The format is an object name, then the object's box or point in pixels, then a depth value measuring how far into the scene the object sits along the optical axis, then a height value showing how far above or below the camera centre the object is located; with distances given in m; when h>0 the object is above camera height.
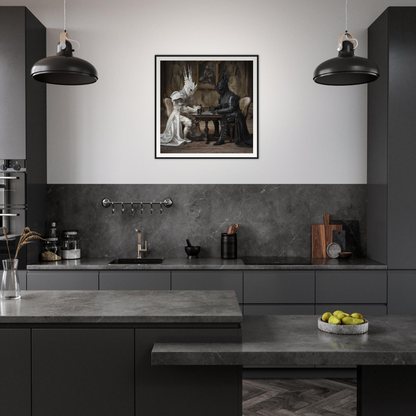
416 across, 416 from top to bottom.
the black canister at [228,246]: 4.46 -0.44
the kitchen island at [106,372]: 2.20 -0.85
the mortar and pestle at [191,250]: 4.48 -0.48
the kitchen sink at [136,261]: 4.54 -0.61
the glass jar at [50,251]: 4.33 -0.48
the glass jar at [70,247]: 4.43 -0.45
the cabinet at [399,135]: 4.05 +0.62
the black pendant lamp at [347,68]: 2.46 +0.77
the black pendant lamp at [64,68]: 2.46 +0.77
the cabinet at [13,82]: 4.04 +1.10
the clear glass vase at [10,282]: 2.43 -0.44
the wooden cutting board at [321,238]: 4.63 -0.37
